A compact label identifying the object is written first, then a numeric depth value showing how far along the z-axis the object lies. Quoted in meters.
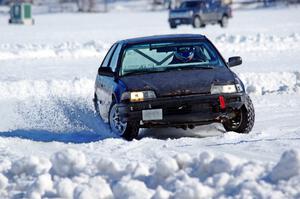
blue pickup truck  79.94
